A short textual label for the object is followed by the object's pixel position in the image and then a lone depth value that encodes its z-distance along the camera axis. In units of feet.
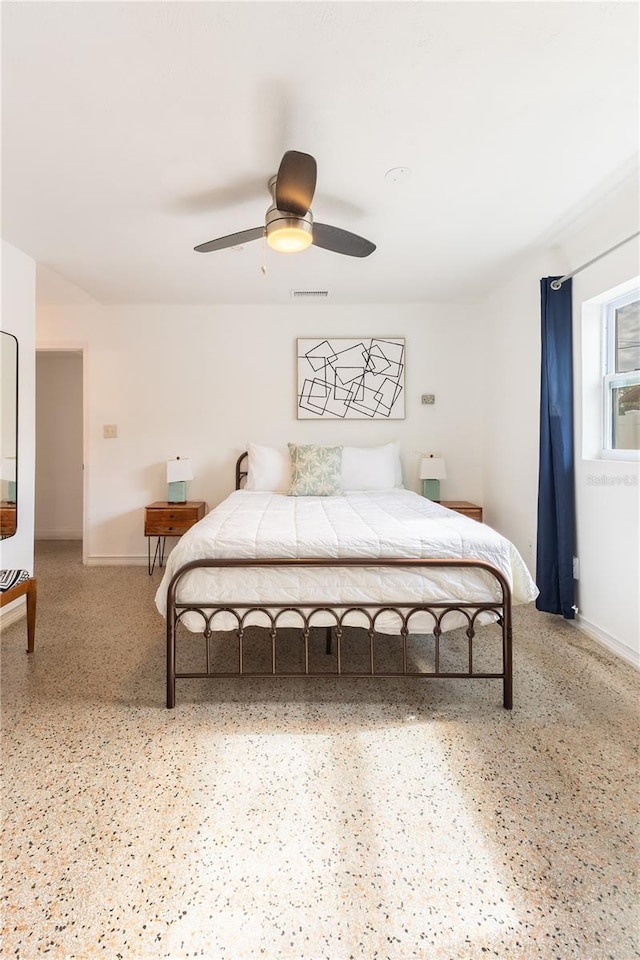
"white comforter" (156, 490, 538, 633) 6.33
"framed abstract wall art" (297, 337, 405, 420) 13.94
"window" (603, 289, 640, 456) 8.26
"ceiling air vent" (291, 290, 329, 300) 12.73
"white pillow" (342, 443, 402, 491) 12.75
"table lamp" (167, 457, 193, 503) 13.26
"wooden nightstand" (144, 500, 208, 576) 12.94
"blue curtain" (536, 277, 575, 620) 9.14
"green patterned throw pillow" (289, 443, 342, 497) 11.68
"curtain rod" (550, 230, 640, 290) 7.33
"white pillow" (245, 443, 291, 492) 12.60
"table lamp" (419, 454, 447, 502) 13.38
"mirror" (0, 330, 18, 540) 9.45
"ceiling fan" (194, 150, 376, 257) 5.57
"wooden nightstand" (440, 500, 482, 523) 12.62
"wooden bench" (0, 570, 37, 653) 7.75
